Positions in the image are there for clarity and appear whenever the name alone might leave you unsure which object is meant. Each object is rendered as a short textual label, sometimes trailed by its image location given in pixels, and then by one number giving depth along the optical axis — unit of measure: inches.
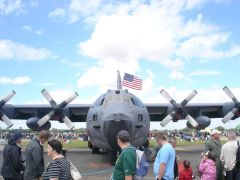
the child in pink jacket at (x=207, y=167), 180.7
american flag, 633.0
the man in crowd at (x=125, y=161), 119.7
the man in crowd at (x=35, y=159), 156.9
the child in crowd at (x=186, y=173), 208.6
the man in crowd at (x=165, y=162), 148.3
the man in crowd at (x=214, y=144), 208.8
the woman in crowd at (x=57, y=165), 112.1
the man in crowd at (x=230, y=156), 197.7
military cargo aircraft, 335.9
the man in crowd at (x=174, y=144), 175.4
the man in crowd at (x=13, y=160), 163.7
